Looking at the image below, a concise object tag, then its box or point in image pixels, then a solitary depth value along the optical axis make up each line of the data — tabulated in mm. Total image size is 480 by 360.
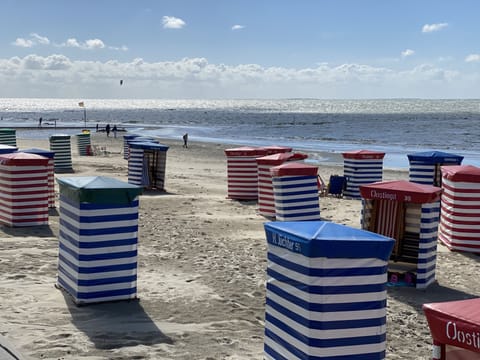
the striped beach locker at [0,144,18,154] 15855
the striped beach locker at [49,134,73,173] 24922
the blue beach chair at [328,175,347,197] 20000
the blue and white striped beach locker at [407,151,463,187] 16734
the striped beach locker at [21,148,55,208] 15242
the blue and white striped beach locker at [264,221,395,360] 5414
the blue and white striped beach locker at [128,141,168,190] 20234
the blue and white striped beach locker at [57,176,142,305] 7898
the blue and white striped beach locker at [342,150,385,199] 20062
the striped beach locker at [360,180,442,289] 9836
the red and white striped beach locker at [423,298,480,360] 3443
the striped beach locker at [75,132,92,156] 33875
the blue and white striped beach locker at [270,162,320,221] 13766
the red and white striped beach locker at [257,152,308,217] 16016
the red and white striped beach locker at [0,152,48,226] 12836
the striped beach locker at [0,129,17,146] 26125
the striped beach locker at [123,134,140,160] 31492
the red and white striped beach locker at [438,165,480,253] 12438
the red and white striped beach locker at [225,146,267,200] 18500
